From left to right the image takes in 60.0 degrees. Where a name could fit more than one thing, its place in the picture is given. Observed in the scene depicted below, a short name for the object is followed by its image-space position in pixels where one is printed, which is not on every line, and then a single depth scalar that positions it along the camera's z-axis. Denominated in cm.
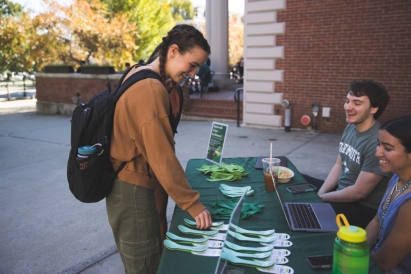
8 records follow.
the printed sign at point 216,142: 322
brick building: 758
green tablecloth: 162
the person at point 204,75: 1290
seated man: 269
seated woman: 171
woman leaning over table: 175
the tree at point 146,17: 2162
